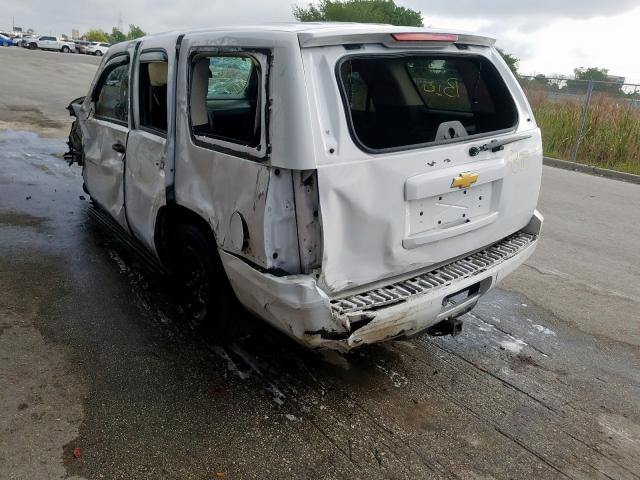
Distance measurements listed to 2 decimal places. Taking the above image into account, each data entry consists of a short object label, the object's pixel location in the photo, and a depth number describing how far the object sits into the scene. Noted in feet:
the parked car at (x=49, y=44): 170.60
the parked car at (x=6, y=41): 170.64
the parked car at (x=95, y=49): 174.70
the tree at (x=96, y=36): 307.78
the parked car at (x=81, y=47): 174.70
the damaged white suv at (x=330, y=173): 8.11
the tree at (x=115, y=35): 276.57
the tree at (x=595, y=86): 37.88
